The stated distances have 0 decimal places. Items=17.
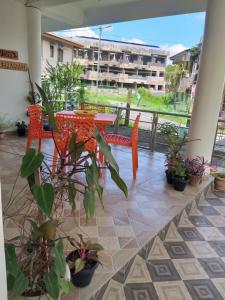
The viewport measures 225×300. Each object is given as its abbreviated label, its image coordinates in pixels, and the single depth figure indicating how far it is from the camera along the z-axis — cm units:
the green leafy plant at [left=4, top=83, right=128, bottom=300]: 96
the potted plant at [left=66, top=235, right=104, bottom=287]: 131
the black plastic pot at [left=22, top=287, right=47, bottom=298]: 115
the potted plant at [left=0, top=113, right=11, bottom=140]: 442
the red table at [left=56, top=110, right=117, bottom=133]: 277
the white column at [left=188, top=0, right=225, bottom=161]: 263
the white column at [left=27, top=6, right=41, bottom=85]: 458
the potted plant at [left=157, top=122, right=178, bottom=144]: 367
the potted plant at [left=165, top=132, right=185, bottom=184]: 290
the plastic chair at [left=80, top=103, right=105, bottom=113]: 406
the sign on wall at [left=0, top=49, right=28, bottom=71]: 435
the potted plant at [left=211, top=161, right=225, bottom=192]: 314
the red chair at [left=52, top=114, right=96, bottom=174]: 266
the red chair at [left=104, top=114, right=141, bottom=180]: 294
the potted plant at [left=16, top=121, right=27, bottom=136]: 472
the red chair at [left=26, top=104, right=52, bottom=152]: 319
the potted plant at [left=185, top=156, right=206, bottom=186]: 286
